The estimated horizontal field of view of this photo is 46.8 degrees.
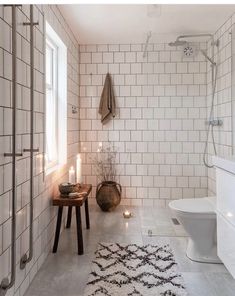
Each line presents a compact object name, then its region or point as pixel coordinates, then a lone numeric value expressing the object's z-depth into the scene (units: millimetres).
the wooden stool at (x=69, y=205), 2441
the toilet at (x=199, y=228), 2207
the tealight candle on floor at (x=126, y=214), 3464
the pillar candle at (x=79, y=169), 3837
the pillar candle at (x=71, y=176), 3012
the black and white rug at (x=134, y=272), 1875
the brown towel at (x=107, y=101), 3854
